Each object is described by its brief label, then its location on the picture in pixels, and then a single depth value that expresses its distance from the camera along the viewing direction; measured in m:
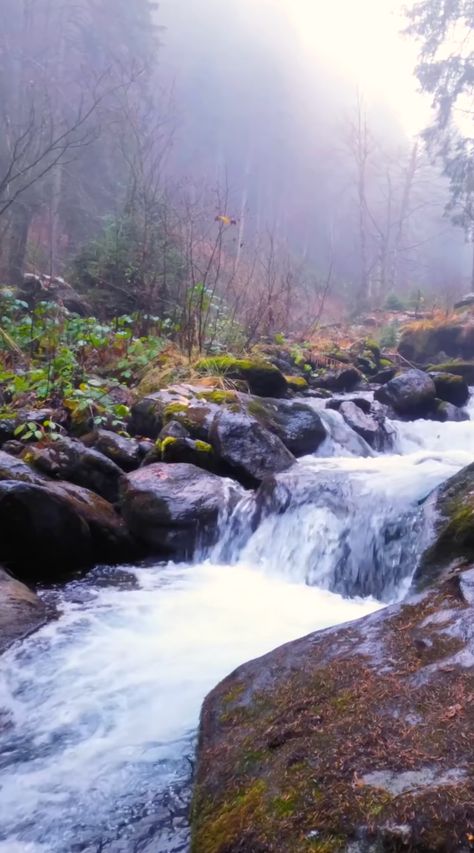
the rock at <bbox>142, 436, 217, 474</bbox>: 5.54
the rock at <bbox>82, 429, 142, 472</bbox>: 5.65
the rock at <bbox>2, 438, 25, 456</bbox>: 5.22
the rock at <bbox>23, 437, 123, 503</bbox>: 5.07
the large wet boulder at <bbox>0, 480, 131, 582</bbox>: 4.00
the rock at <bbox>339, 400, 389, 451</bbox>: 7.70
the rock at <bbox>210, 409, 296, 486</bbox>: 5.64
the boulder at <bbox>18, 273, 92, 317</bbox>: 10.23
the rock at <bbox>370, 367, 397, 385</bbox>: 10.90
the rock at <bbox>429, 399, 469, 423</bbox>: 8.95
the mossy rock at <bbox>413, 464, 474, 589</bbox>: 3.06
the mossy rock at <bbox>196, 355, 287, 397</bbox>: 8.04
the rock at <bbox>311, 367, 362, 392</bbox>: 9.99
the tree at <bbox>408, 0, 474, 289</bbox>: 18.03
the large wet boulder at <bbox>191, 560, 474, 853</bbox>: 1.37
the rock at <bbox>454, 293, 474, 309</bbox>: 16.18
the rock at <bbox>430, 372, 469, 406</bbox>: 9.52
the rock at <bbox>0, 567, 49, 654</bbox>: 3.21
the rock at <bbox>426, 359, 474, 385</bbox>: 10.91
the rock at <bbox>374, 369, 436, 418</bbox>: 8.88
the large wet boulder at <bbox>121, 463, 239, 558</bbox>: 4.70
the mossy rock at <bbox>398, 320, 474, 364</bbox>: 13.39
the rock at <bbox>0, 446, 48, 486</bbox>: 4.35
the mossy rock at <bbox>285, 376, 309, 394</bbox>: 9.08
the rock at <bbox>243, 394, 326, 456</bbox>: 6.71
